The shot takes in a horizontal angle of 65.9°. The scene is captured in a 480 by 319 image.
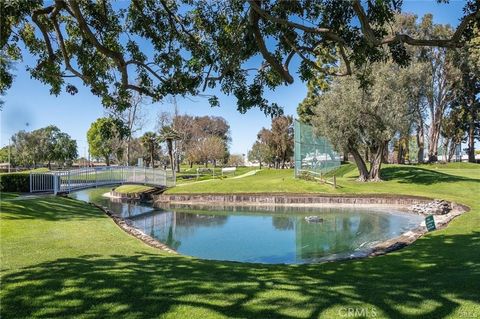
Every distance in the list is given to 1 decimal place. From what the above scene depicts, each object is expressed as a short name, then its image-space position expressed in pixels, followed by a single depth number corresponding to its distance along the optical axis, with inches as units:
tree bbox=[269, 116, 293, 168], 2047.2
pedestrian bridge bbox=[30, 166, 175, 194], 735.7
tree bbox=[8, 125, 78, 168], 3065.9
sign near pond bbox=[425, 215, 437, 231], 435.8
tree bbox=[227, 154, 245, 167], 3341.5
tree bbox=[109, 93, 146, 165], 1384.4
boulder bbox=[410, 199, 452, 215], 698.2
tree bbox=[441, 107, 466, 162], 2020.5
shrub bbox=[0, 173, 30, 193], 736.4
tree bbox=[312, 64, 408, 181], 1008.9
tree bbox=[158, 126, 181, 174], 1660.9
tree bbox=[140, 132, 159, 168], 2054.6
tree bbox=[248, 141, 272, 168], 2362.2
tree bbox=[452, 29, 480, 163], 1561.3
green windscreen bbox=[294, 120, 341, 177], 1171.9
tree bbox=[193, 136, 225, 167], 2281.0
